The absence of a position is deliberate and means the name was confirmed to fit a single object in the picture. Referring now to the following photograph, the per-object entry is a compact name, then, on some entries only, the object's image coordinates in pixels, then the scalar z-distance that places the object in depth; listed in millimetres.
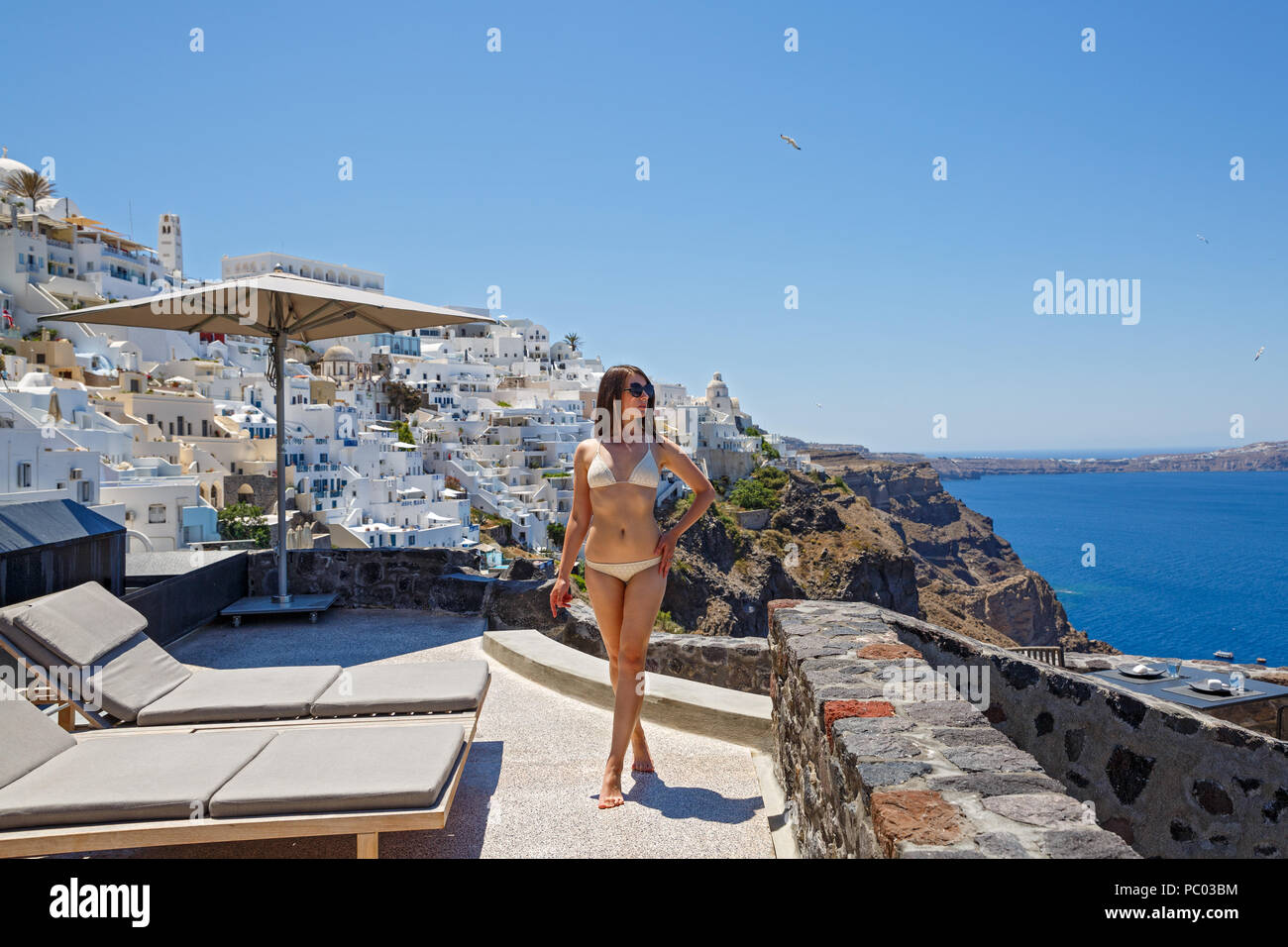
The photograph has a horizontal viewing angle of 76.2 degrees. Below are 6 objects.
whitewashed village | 31797
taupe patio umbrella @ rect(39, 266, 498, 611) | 5551
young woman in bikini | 3129
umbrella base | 6254
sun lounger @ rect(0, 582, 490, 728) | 3363
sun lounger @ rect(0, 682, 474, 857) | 2426
